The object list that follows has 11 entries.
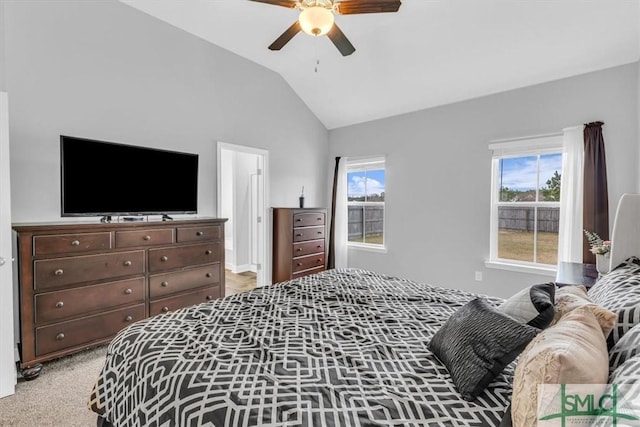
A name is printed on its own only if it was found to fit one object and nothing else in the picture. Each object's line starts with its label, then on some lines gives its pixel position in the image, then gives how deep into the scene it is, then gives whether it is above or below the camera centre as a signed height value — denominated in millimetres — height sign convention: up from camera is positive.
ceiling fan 1962 +1353
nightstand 2082 -493
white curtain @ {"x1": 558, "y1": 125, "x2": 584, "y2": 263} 3107 +155
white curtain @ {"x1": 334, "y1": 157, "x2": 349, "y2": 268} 5168 -87
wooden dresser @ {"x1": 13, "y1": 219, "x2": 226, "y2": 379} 2223 -610
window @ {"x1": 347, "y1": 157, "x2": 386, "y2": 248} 4867 +118
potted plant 2146 -325
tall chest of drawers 4402 -509
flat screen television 2566 +250
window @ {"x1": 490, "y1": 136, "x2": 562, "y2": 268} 3443 +100
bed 892 -596
